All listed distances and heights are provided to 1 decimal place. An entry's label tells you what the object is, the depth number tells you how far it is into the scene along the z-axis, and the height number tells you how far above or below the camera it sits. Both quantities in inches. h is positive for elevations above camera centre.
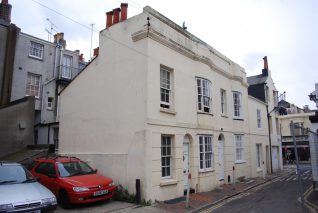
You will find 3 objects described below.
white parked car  222.1 -54.2
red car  320.3 -58.4
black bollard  361.6 -85.0
